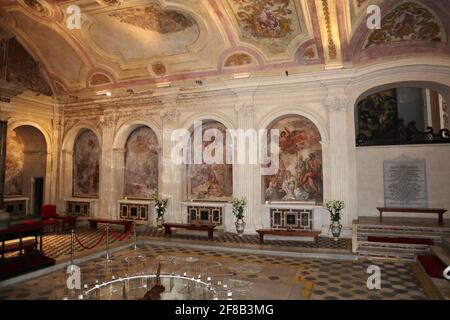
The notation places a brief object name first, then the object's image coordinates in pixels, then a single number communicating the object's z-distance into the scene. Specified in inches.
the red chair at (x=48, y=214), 497.7
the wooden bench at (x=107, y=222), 456.8
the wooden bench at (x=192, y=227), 422.2
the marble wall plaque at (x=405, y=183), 448.1
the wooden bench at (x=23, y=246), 285.6
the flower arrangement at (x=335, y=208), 401.7
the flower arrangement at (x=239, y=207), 443.9
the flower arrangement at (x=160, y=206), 488.1
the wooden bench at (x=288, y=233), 375.0
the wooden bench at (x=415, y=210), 382.3
